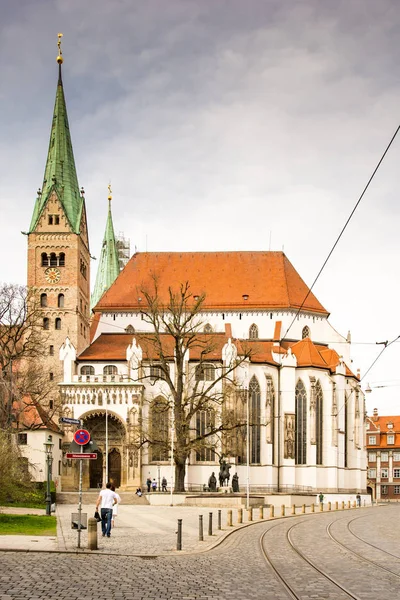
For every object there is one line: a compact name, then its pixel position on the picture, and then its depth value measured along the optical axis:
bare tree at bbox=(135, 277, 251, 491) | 53.72
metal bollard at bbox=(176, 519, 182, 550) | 19.91
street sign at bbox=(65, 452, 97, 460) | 21.44
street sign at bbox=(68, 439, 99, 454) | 21.44
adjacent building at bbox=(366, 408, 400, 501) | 107.62
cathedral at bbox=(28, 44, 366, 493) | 63.81
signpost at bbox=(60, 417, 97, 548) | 21.44
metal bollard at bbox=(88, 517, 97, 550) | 19.20
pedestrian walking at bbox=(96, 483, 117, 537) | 22.71
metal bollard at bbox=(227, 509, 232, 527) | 30.04
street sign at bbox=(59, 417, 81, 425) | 22.72
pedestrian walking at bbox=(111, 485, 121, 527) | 23.84
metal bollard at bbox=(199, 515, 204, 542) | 22.64
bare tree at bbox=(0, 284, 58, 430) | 50.06
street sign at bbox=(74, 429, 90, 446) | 21.47
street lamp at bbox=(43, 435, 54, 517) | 34.69
